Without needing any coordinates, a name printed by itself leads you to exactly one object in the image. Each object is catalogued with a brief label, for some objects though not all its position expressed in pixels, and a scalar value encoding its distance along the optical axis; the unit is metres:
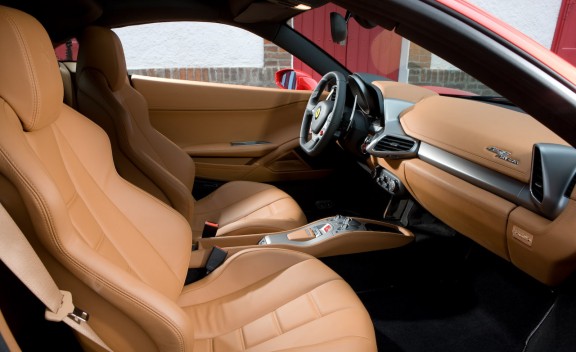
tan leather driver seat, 1.70
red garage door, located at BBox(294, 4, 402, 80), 5.05
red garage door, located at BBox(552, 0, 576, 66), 5.56
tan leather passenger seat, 0.84
